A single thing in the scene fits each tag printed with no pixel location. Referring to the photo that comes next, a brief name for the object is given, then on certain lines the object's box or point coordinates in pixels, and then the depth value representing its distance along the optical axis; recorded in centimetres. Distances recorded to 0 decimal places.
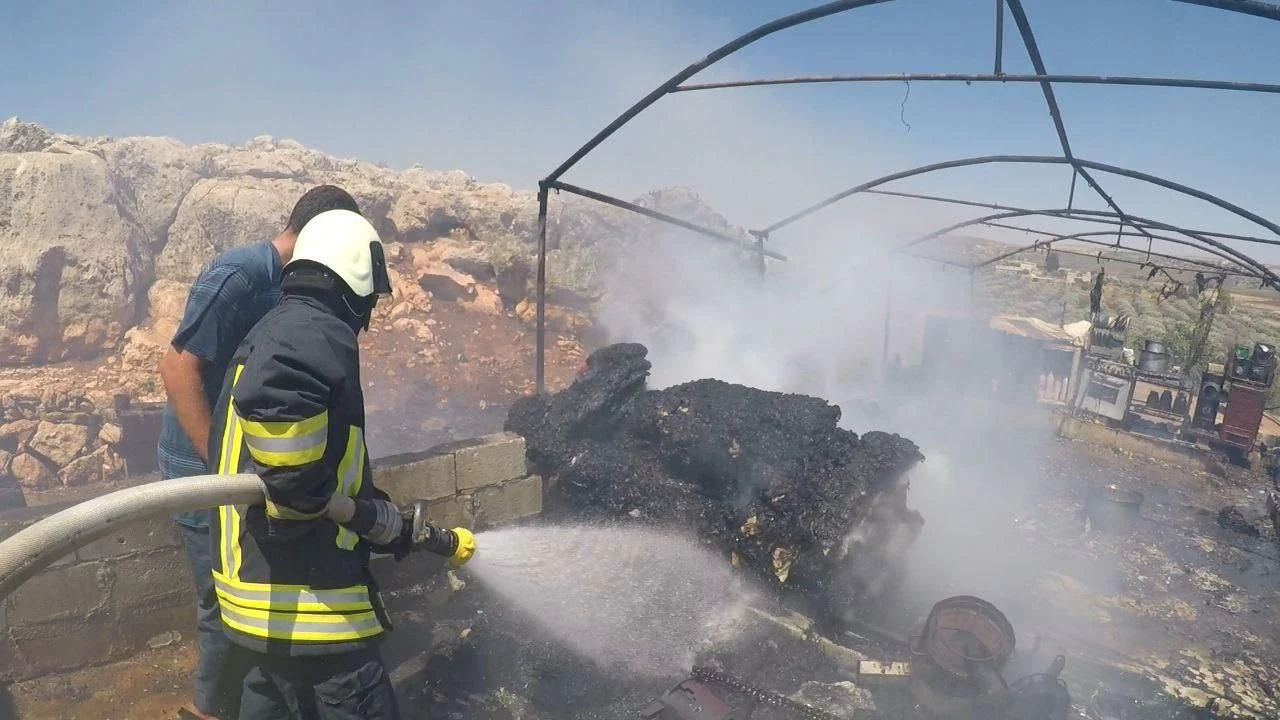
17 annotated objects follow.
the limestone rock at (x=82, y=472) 931
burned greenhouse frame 447
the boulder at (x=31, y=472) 905
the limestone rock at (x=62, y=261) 1191
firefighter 207
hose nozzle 265
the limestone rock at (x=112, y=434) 958
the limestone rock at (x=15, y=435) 943
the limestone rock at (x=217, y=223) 1425
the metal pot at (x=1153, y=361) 1440
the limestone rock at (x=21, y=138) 1364
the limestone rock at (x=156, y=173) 1462
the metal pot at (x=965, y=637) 454
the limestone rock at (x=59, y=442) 938
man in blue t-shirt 296
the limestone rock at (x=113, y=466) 948
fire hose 176
